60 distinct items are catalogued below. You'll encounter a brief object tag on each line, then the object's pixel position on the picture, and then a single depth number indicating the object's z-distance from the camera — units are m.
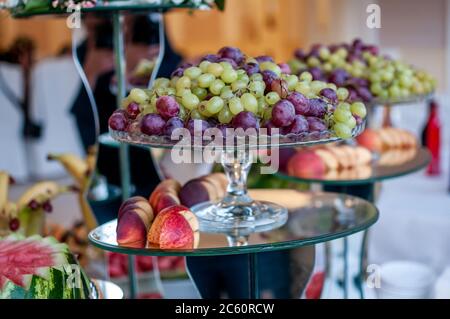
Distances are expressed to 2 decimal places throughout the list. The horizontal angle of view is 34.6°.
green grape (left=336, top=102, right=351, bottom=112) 1.00
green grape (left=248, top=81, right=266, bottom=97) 1.02
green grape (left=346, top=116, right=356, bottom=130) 0.98
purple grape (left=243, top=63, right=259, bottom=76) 1.08
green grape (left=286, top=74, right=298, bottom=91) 1.07
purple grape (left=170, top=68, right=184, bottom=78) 1.10
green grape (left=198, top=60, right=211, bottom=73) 1.06
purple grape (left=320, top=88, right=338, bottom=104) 1.08
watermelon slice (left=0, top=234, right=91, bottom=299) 0.96
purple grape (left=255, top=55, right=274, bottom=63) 1.16
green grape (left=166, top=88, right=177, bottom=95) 1.04
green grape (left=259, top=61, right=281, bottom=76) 1.11
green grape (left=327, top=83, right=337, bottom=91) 1.17
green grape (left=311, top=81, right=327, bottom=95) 1.11
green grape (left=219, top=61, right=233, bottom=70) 1.04
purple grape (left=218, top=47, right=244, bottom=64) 1.13
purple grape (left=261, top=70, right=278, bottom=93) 1.05
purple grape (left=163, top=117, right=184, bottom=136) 0.96
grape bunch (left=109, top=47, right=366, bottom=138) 0.96
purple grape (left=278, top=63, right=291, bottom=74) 1.16
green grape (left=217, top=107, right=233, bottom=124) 0.98
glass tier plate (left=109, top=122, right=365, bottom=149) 0.92
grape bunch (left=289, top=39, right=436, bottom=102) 1.59
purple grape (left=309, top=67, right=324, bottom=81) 1.52
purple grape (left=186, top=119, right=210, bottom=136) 0.94
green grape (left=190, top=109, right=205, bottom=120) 0.99
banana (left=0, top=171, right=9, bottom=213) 1.42
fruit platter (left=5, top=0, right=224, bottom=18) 1.25
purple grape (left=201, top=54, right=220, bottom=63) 1.09
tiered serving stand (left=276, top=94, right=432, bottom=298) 1.46
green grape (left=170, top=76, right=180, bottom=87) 1.08
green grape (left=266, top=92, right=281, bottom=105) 1.00
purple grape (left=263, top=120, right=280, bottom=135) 0.95
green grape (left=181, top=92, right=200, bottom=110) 1.00
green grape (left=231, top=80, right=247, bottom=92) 1.02
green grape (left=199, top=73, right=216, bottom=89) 1.03
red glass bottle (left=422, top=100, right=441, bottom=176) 2.35
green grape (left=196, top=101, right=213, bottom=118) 0.98
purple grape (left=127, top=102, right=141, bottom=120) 1.05
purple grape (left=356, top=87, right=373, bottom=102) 1.58
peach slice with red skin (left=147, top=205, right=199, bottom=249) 0.99
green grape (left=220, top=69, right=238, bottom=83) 1.03
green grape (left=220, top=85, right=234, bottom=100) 1.00
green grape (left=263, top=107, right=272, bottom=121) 1.00
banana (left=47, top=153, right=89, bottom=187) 1.89
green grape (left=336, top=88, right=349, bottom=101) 1.17
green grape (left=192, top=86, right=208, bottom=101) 1.04
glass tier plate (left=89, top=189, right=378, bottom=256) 0.98
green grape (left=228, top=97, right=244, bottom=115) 0.97
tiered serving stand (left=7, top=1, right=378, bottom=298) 0.98
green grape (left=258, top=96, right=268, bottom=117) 1.01
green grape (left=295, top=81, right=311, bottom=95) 1.06
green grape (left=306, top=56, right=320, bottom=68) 1.67
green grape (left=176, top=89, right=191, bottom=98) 1.02
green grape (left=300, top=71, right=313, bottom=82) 1.14
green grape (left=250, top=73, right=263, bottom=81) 1.04
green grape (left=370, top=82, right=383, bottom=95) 1.63
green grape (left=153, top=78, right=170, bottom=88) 1.09
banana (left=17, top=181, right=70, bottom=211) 1.55
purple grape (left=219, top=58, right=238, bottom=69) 1.08
